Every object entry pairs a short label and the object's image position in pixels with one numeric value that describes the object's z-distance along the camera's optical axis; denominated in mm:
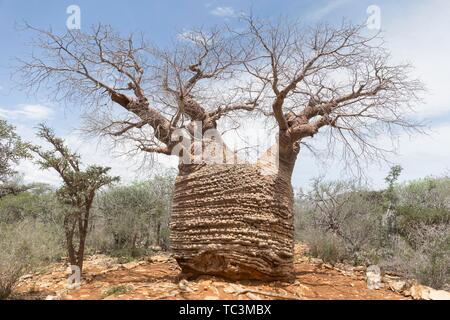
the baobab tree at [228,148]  4793
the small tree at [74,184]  5972
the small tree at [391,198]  9406
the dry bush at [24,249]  4809
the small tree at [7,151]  7051
